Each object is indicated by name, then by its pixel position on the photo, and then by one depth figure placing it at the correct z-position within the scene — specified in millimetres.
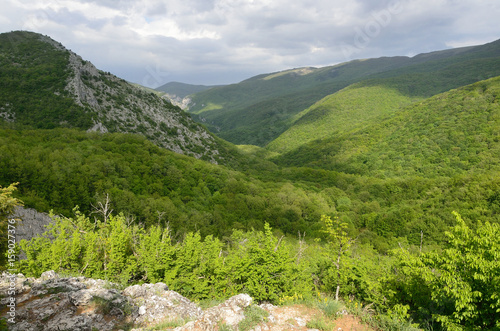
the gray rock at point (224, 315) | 9430
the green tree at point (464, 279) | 9625
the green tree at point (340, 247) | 15716
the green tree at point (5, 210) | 14373
